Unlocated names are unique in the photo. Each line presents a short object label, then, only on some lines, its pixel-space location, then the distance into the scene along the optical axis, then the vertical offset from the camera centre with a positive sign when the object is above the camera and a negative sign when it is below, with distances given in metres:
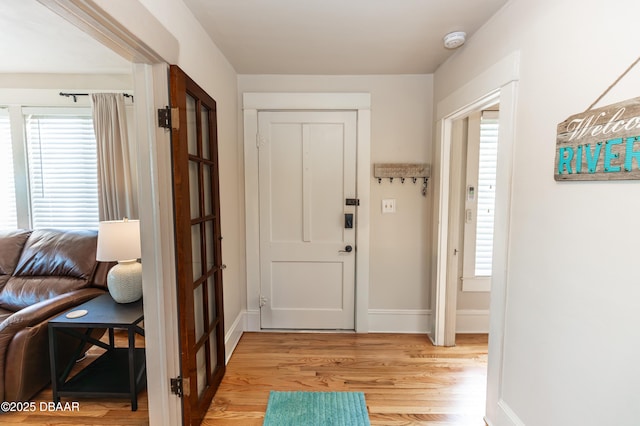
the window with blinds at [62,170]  2.66 +0.19
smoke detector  1.82 +1.00
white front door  2.55 -0.26
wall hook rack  2.51 +0.19
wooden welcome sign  0.91 +0.17
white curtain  2.55 +0.32
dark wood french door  1.40 -0.31
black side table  1.65 -1.13
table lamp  1.84 -0.42
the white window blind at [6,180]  2.67 +0.09
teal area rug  1.65 -1.35
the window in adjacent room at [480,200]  2.46 -0.08
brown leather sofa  1.70 -0.76
